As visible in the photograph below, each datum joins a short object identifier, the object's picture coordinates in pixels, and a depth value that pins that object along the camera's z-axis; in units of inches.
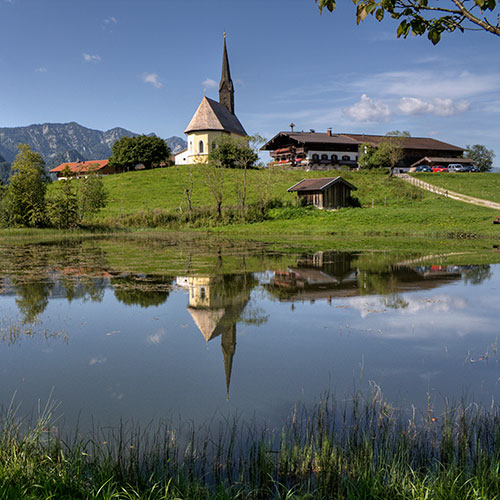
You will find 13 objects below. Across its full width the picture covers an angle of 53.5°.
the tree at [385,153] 2920.8
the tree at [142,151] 3703.2
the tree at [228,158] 1983.9
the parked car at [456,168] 3193.9
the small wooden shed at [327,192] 2058.3
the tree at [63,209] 1726.1
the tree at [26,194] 1676.9
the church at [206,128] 3602.4
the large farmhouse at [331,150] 3250.5
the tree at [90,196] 1889.8
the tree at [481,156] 3725.4
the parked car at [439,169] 3188.5
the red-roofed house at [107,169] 4060.0
